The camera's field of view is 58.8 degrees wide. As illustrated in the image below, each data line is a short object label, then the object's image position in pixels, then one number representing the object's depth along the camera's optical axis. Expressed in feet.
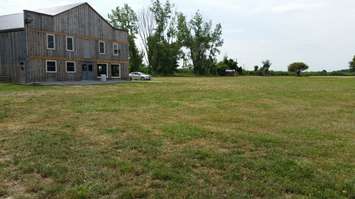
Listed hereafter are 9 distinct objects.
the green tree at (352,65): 229.64
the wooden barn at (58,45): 78.89
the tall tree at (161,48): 201.98
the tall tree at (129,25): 191.62
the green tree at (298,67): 226.11
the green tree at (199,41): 216.33
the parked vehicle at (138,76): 125.39
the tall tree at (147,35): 203.72
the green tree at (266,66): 228.04
